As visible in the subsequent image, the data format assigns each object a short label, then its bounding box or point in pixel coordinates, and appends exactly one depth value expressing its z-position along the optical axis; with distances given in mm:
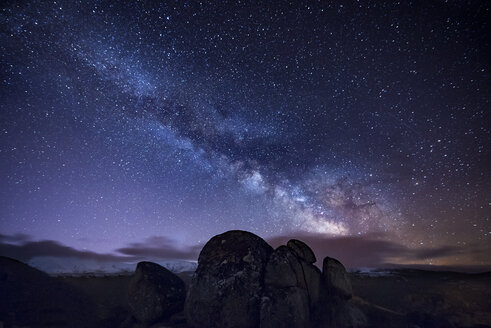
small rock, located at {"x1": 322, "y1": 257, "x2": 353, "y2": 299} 21391
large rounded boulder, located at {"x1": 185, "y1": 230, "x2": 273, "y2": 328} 18094
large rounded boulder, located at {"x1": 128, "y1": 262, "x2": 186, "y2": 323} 21109
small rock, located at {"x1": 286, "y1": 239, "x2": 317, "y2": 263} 23188
